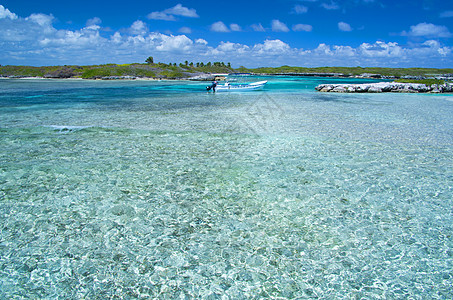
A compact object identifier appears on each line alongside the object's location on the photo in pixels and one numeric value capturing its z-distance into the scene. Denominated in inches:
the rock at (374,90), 2148.1
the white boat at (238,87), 2258.9
